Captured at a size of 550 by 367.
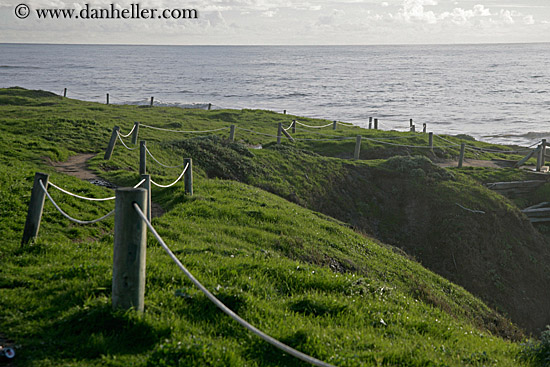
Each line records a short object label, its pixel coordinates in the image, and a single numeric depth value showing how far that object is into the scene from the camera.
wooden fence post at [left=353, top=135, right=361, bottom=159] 25.90
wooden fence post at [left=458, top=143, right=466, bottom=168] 26.84
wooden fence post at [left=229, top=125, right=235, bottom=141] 24.96
